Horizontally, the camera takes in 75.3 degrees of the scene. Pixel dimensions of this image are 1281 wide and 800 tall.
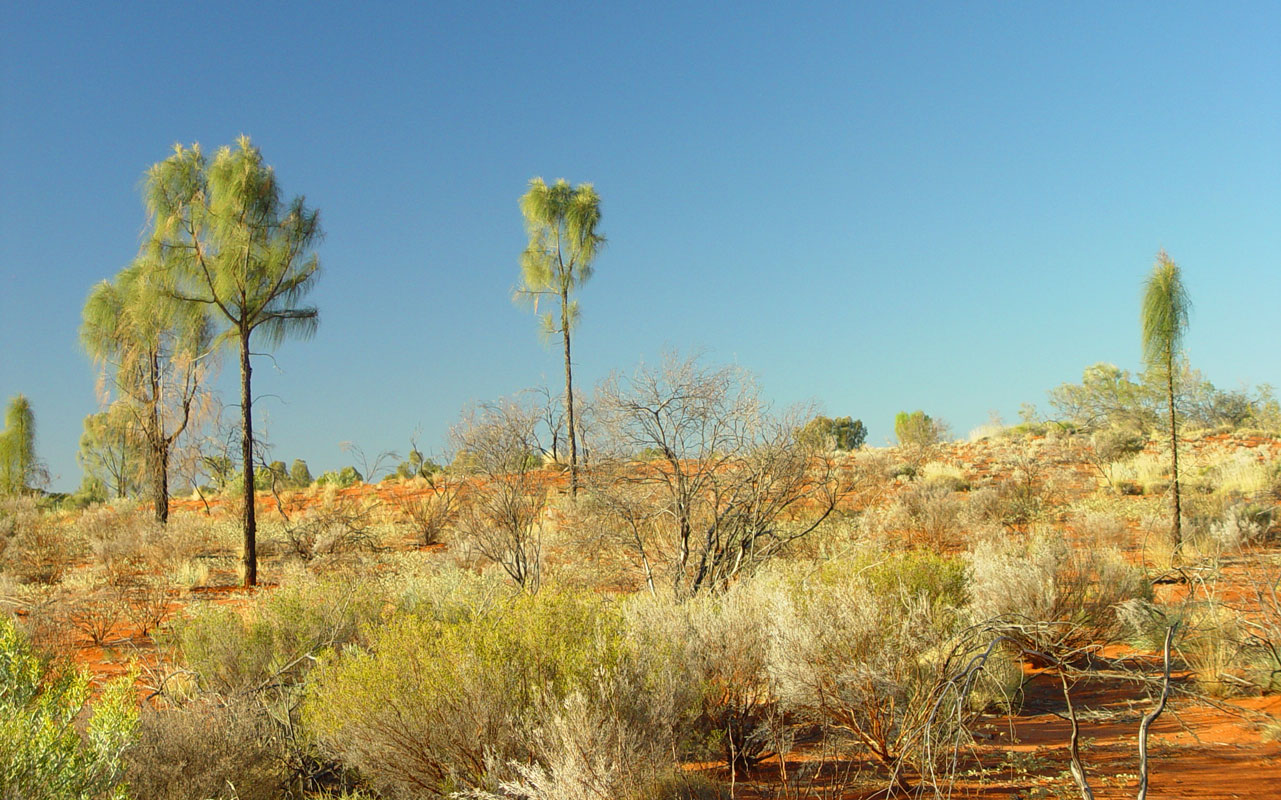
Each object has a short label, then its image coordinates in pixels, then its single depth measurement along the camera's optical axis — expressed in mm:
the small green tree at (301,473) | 39106
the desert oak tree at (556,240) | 23250
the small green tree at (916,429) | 32625
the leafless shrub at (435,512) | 18906
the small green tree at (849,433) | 41131
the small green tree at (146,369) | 20250
